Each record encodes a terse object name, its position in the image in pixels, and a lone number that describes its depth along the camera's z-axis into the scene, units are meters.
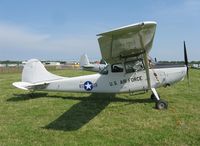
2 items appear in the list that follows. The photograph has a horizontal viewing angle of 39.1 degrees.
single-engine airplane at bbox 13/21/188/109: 9.79
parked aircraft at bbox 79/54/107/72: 32.86
